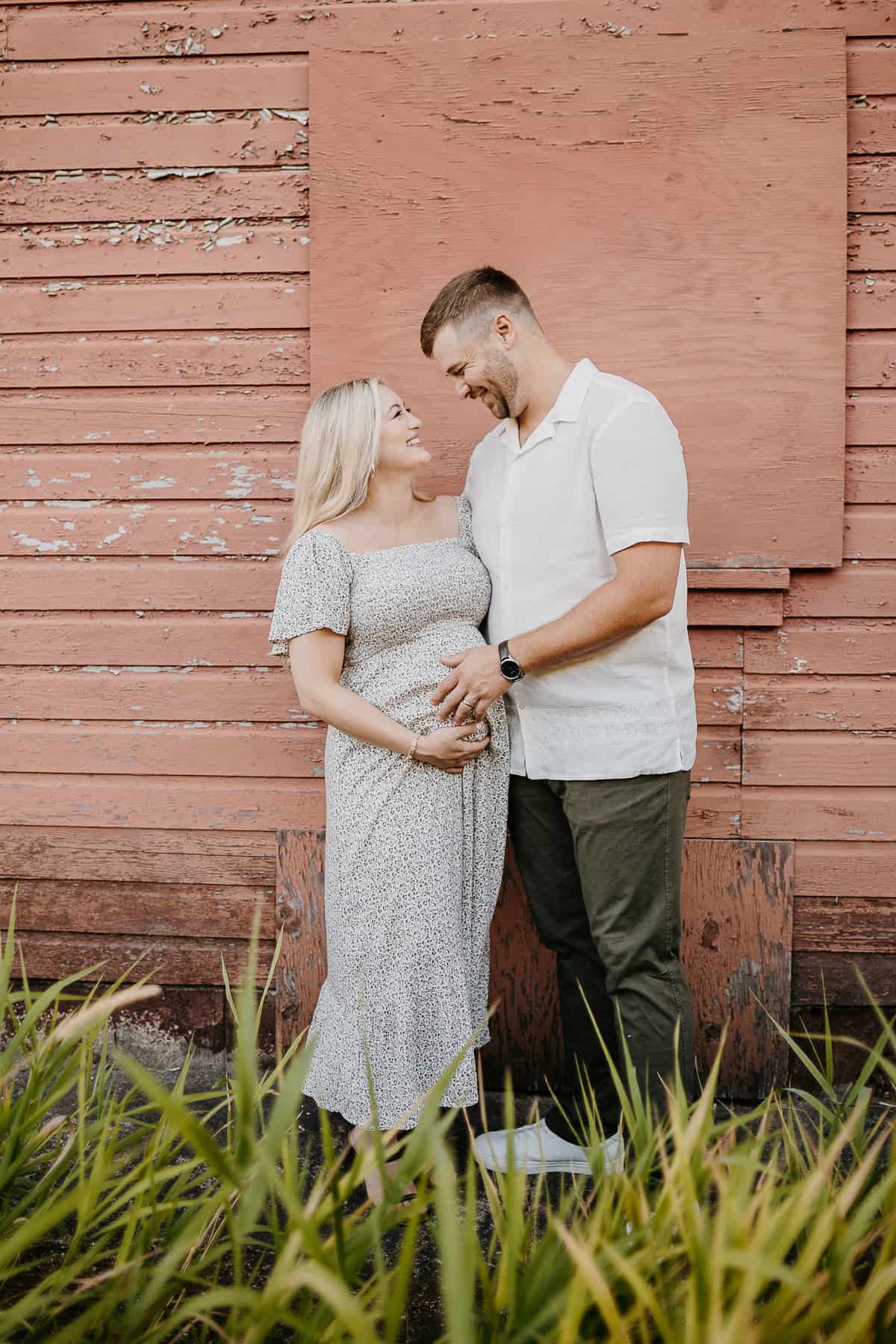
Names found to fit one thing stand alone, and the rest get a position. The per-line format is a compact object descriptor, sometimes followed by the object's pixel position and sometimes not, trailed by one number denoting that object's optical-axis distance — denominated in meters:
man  2.14
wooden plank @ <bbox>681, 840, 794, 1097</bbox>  2.78
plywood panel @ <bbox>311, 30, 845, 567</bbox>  2.62
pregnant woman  2.25
